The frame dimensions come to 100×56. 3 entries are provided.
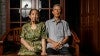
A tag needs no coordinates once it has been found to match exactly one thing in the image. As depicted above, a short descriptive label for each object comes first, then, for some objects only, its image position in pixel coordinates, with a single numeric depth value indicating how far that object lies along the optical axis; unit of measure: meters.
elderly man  2.49
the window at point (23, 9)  3.60
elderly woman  2.27
